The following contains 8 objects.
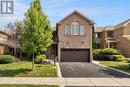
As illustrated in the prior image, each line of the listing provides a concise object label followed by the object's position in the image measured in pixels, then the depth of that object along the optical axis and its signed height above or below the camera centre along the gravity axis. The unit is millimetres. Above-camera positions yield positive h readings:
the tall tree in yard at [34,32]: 8941 +1179
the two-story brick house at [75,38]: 15541 +1150
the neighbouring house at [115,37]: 18078 +1716
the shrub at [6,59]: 13303 -1875
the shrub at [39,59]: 13119 -1841
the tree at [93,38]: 19182 +1436
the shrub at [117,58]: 15871 -1986
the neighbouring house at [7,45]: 16438 +2
